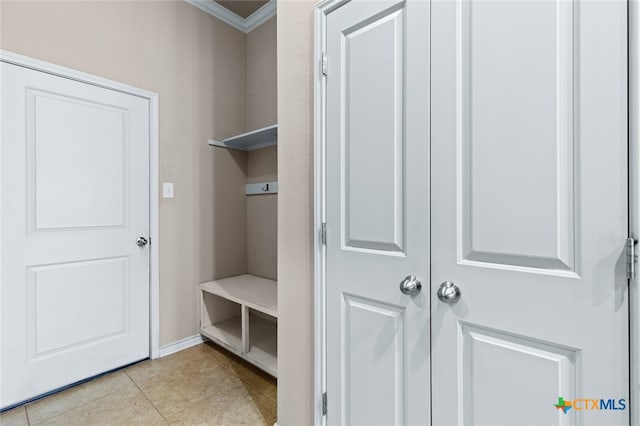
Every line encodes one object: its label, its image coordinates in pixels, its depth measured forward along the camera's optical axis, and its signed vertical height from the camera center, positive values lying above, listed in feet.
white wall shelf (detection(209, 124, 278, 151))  7.84 +2.05
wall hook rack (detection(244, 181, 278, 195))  8.82 +0.74
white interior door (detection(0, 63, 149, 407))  5.71 -0.39
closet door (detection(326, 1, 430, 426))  3.24 +0.01
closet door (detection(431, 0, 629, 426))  2.29 +0.01
